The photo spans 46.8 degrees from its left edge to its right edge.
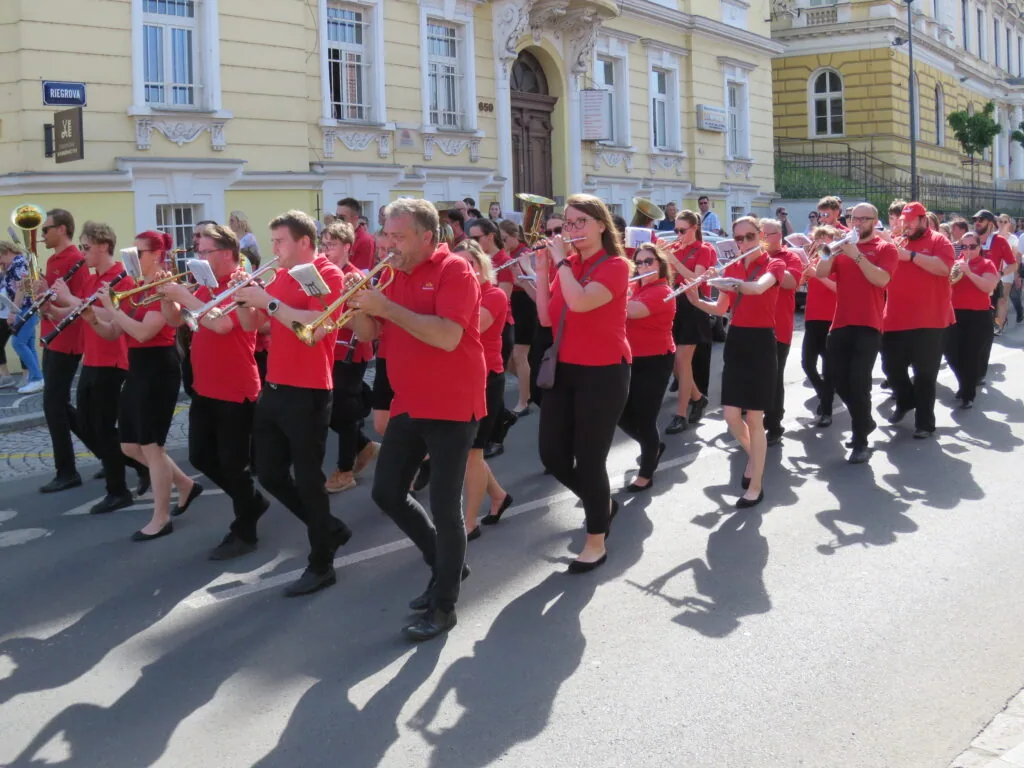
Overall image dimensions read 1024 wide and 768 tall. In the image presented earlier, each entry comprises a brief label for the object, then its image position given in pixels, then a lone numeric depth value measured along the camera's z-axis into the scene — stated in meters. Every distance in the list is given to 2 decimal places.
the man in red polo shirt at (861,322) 8.80
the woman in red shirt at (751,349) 7.71
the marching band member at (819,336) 10.17
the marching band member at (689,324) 9.88
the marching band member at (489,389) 6.67
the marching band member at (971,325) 11.23
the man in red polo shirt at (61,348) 8.08
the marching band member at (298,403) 5.77
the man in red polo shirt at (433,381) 5.05
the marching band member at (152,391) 6.90
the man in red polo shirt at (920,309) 9.50
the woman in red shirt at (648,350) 8.08
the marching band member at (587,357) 5.96
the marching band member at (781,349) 9.50
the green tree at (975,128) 40.47
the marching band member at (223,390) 6.53
